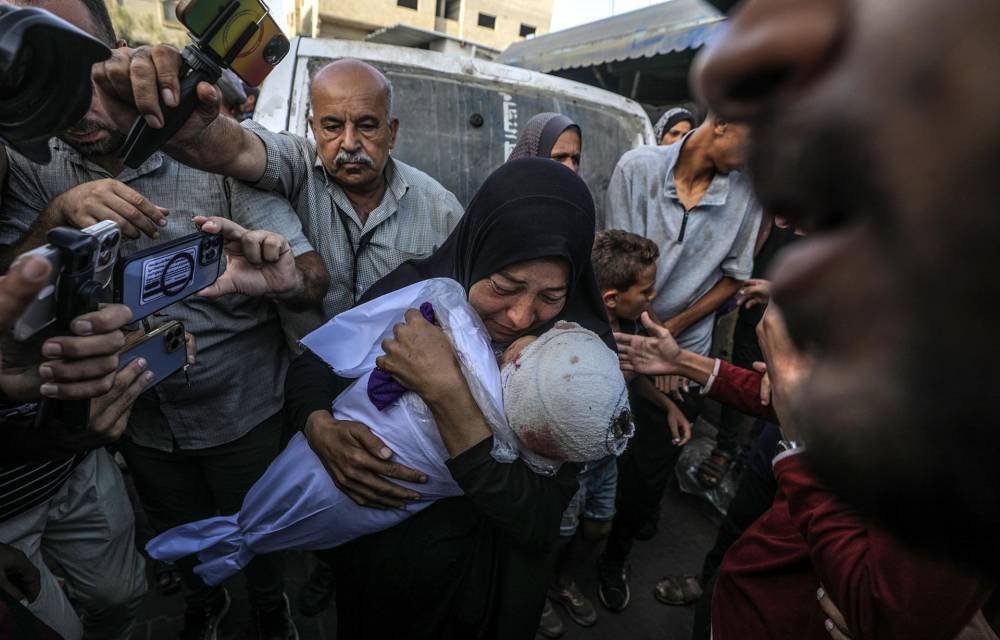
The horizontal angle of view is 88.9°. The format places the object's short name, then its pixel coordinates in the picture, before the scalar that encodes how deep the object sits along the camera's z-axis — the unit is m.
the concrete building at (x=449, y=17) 21.03
